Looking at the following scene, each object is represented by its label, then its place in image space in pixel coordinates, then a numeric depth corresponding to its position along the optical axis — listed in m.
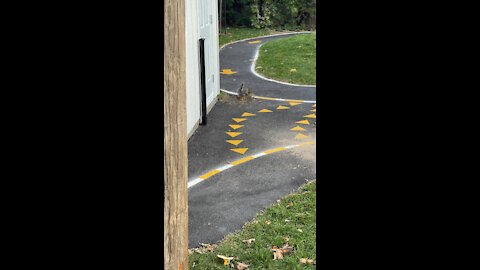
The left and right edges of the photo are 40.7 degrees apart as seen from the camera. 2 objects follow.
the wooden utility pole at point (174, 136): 1.67
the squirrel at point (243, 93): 11.60
